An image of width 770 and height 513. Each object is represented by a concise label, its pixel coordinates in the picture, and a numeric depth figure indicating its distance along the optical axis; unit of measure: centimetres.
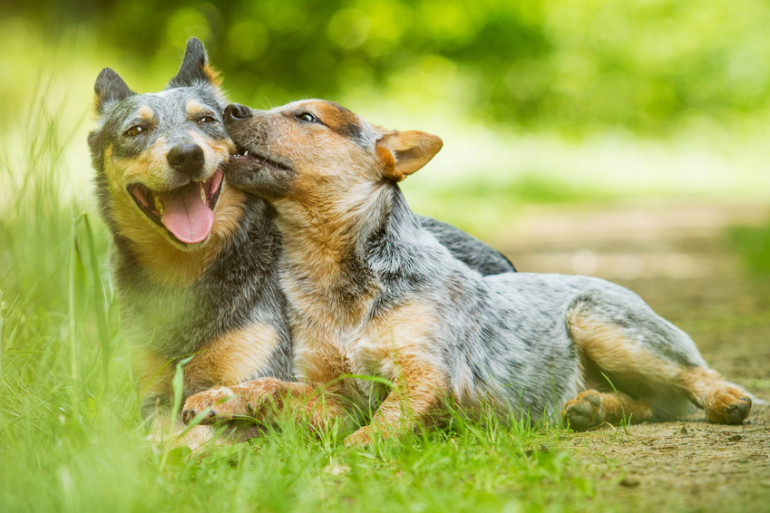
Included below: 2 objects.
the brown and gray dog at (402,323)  686
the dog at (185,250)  698
